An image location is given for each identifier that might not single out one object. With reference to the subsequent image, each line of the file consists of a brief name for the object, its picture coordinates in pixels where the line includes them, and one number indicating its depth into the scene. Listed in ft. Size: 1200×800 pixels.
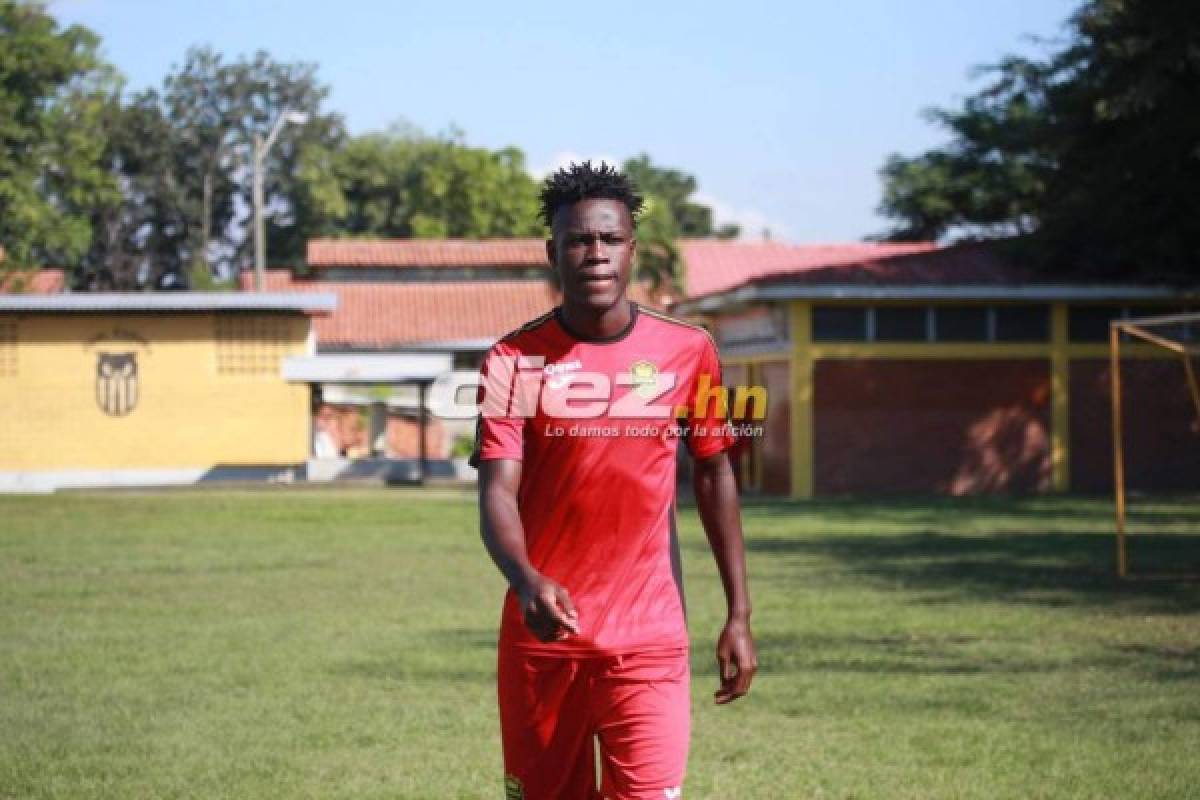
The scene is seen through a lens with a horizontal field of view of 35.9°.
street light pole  148.15
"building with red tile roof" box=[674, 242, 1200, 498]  121.70
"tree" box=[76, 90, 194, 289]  226.79
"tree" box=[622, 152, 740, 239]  300.61
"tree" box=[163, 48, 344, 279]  232.94
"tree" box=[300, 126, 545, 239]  234.17
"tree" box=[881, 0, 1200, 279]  96.37
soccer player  16.10
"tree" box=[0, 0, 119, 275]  177.73
